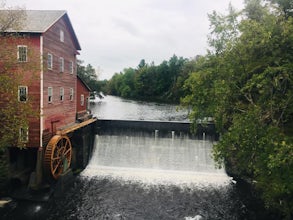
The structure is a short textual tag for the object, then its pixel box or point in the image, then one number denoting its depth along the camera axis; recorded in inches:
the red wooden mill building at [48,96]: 685.9
